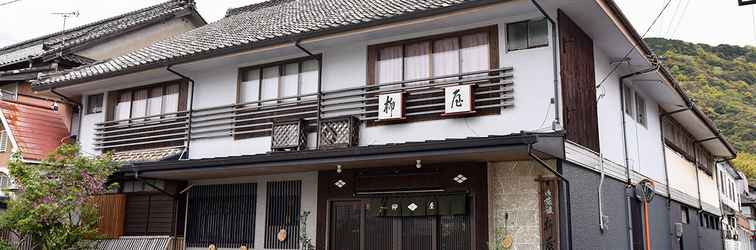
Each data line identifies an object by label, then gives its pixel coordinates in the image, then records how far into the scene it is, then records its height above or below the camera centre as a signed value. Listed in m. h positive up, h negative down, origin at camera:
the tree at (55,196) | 13.41 +1.05
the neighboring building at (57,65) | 16.78 +5.38
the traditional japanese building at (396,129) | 10.77 +2.33
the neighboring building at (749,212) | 32.69 +2.25
